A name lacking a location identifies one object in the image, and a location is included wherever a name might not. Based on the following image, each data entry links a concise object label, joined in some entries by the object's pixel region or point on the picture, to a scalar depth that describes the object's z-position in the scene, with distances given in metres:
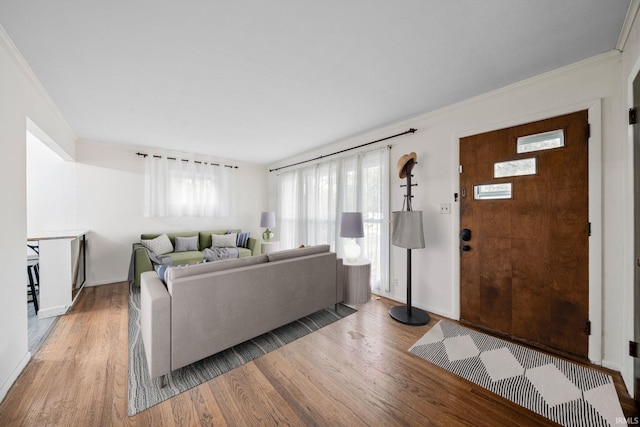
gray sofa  1.61
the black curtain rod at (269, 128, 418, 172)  2.96
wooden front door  1.91
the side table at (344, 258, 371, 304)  2.98
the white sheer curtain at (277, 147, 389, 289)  3.31
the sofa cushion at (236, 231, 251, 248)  4.92
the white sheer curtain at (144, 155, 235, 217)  4.29
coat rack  2.54
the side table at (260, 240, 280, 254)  4.93
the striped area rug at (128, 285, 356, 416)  1.55
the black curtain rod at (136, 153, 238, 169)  4.17
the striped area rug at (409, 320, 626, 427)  1.41
